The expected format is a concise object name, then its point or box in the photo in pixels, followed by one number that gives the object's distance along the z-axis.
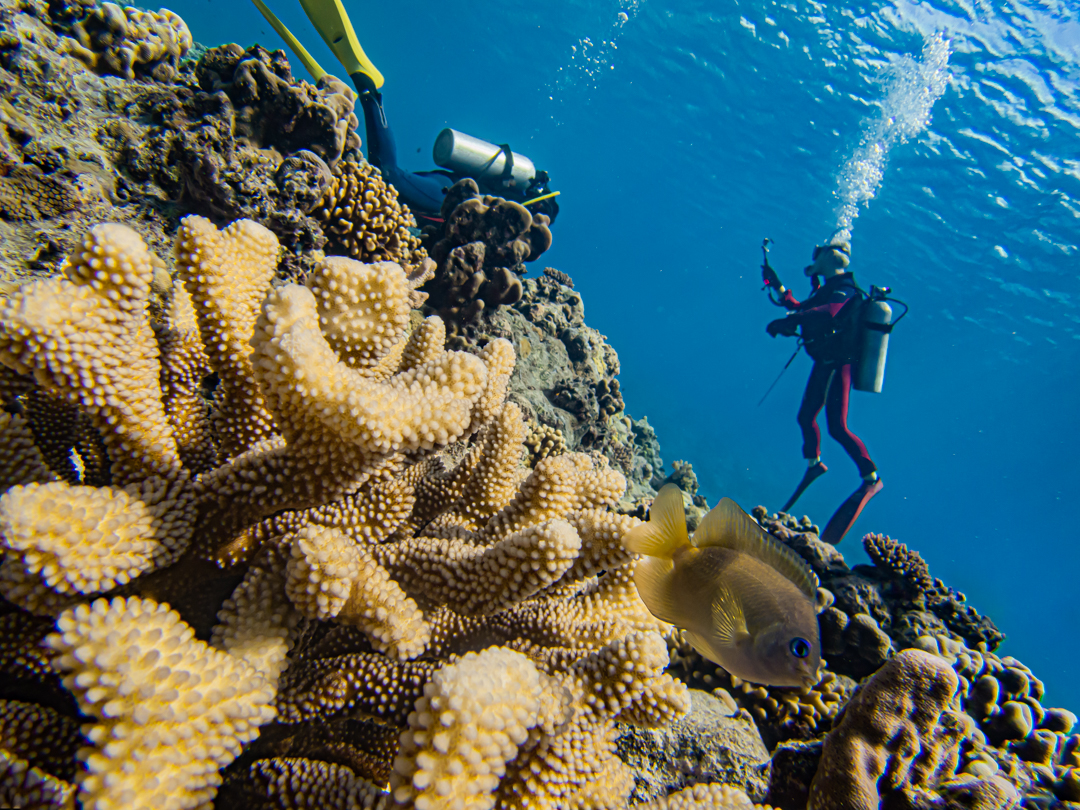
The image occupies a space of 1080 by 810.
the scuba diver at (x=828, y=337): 3.78
